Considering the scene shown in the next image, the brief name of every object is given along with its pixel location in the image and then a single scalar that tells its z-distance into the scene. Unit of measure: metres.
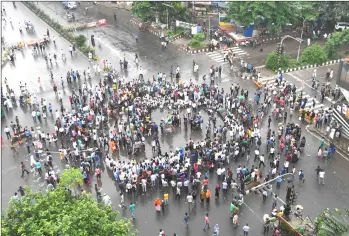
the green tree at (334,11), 48.78
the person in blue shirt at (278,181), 27.11
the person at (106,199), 24.58
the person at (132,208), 24.84
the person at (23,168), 28.62
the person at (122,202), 25.79
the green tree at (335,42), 42.67
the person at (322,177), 27.37
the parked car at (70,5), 58.83
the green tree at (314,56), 42.56
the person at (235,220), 24.24
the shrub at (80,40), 47.16
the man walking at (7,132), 32.03
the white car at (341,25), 49.47
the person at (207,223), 24.00
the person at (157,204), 25.28
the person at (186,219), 24.20
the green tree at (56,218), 15.99
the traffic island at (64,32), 46.04
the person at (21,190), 26.86
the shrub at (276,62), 41.81
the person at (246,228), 23.56
